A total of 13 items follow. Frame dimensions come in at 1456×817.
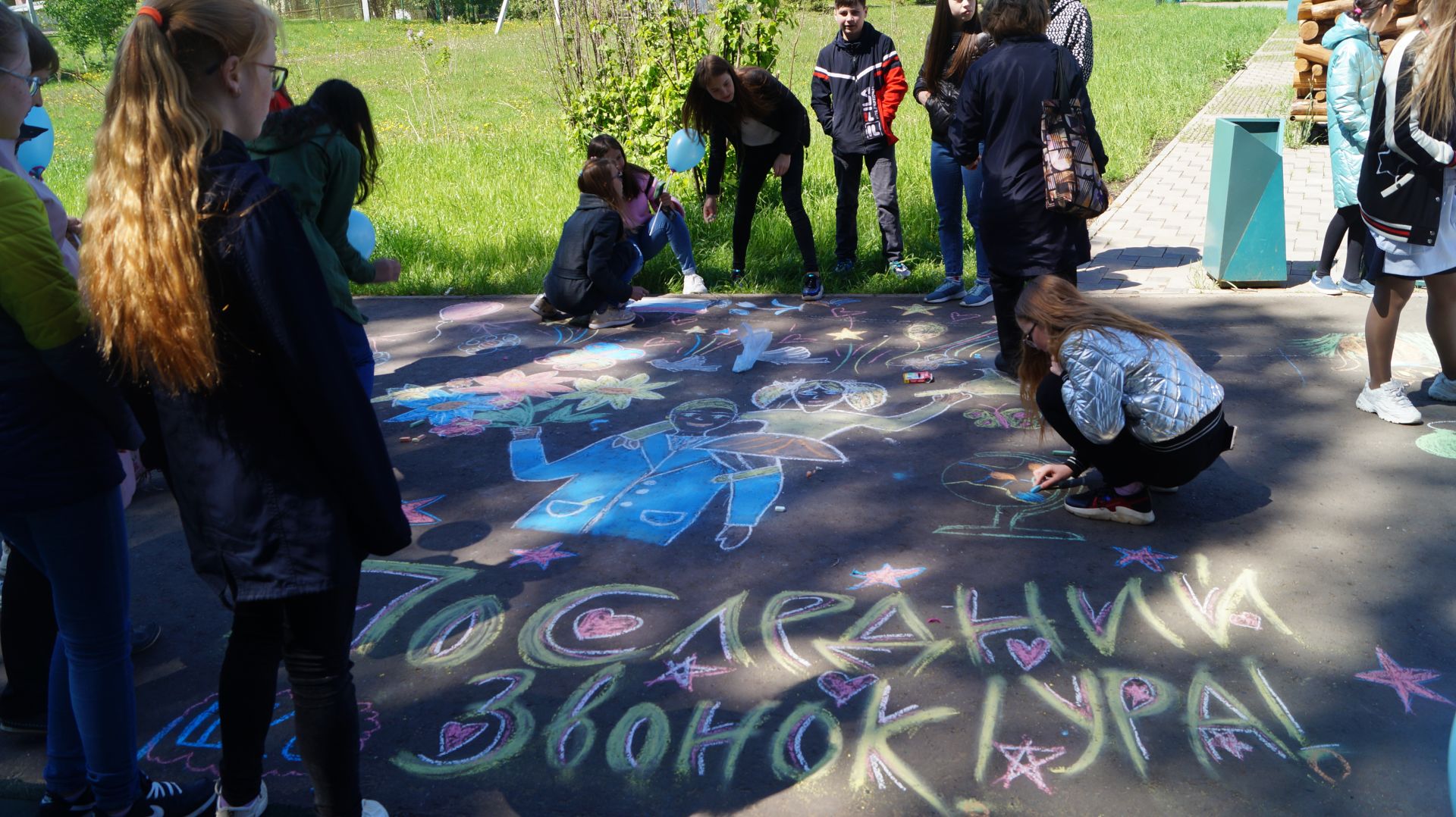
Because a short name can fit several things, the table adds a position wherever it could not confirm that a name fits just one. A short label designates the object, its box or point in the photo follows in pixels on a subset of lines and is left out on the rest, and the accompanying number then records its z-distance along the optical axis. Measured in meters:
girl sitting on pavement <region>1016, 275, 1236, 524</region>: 3.57
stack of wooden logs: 10.95
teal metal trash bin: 6.21
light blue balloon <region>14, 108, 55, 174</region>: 5.16
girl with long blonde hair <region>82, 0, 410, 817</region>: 1.89
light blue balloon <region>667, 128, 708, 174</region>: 7.13
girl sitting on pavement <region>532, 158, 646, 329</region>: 6.37
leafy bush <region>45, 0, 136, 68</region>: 24.39
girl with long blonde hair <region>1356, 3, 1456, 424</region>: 3.98
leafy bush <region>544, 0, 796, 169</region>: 8.41
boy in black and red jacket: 6.68
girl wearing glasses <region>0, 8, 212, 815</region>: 2.23
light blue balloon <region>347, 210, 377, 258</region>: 5.16
